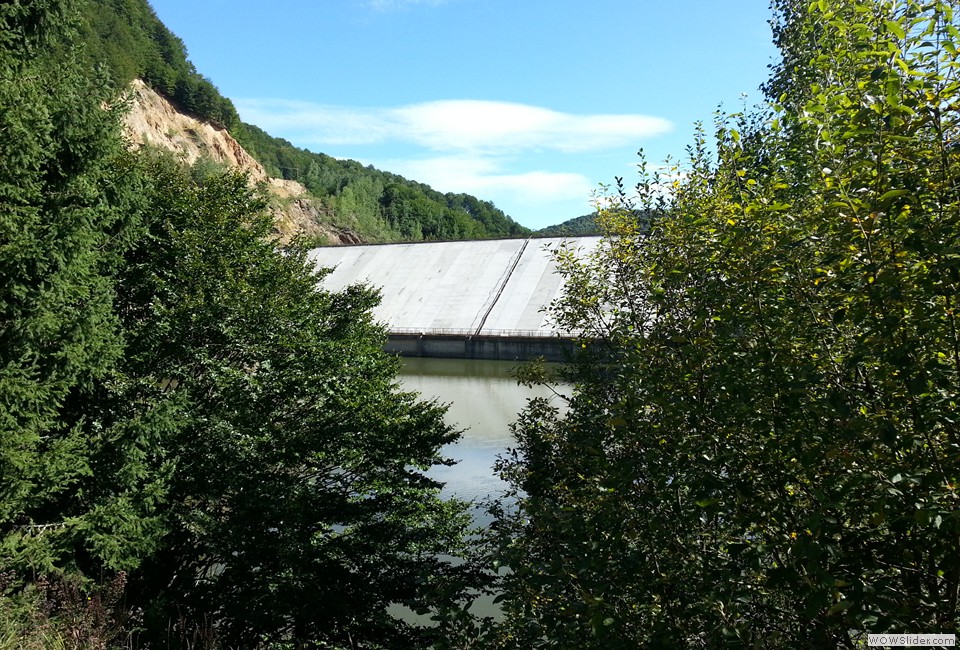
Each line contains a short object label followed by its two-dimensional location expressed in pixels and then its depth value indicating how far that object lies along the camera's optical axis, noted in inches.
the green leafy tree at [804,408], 99.0
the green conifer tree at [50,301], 267.4
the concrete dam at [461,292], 1360.7
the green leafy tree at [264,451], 303.3
